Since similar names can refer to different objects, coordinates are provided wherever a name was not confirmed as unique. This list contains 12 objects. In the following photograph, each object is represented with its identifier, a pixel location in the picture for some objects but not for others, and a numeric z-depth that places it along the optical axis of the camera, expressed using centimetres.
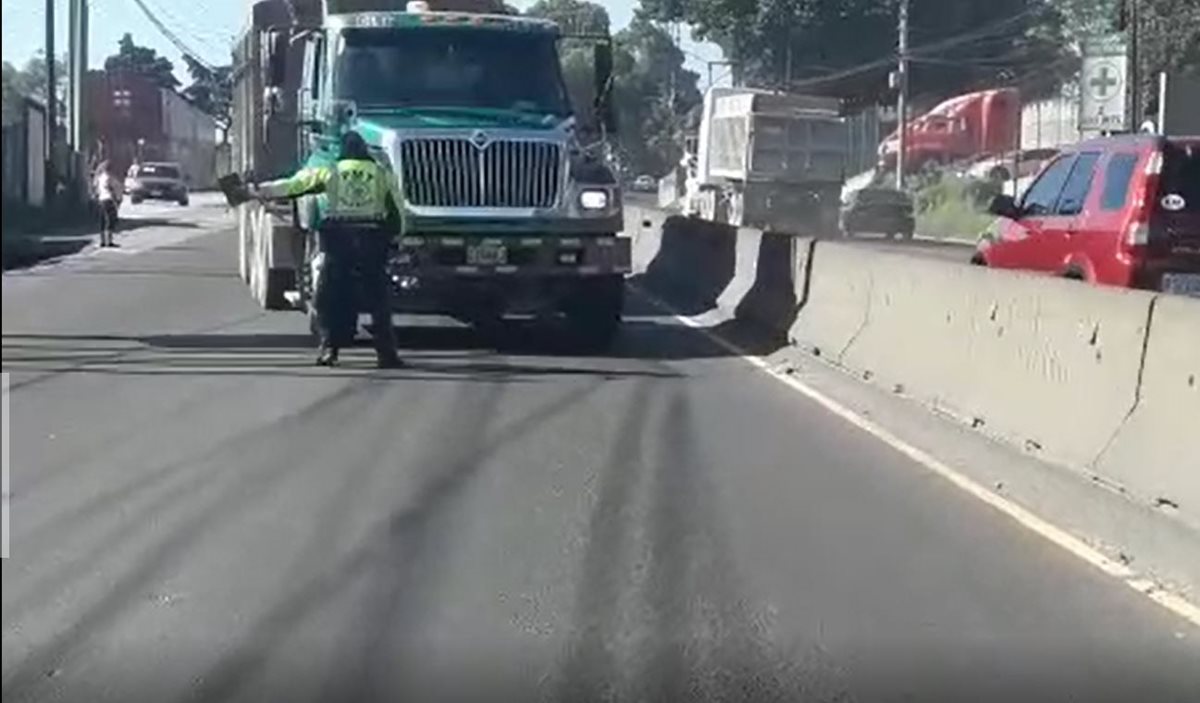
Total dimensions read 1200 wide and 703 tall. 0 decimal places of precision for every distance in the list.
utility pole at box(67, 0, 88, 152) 1831
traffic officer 1820
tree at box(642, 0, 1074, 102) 3809
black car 5956
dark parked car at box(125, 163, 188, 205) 6588
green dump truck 1986
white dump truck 5553
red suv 1752
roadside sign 4197
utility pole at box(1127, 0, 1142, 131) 4194
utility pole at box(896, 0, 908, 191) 4890
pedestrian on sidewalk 4103
